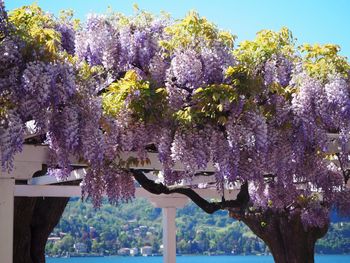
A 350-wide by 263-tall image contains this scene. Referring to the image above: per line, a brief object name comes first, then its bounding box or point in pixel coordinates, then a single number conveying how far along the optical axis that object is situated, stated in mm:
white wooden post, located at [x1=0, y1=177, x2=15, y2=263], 5082
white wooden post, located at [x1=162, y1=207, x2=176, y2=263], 9367
